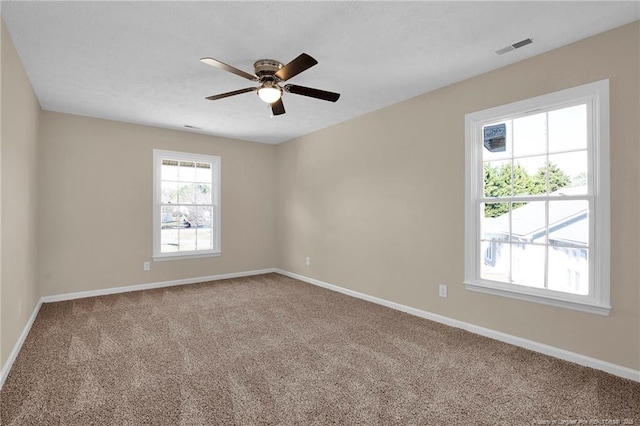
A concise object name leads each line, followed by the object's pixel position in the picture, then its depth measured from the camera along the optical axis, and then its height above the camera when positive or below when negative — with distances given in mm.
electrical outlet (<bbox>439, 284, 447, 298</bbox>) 3510 -815
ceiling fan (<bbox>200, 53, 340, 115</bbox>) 2802 +1119
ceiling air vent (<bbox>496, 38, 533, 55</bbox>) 2563 +1394
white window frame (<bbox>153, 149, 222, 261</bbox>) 5105 +241
